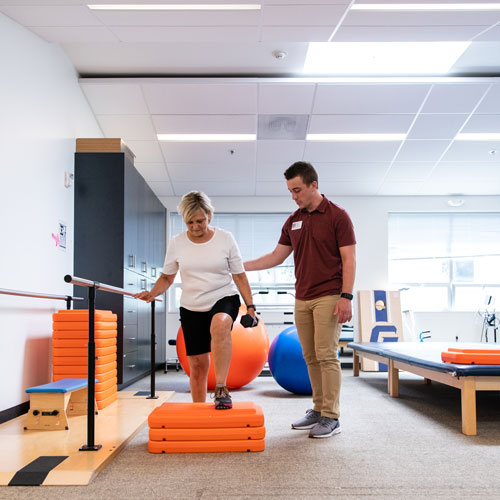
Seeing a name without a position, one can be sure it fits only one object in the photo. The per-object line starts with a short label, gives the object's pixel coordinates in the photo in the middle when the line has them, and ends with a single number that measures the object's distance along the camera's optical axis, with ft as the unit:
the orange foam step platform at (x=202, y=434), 8.84
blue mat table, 10.44
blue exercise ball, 15.12
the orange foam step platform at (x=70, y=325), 13.34
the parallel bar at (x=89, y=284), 7.49
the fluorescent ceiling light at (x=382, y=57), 16.20
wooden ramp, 7.50
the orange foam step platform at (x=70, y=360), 13.30
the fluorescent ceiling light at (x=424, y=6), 12.91
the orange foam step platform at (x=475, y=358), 10.74
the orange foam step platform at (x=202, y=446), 8.79
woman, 9.45
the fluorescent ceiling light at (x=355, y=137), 20.85
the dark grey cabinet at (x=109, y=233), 16.60
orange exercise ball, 15.75
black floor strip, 7.27
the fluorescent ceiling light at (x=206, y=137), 20.62
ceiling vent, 19.52
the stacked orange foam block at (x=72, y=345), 13.30
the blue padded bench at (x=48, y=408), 10.48
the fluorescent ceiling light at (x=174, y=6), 12.76
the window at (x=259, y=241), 26.68
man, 9.89
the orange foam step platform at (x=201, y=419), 8.84
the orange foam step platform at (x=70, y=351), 13.33
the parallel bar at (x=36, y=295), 9.83
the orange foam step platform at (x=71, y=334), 13.34
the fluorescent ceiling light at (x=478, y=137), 20.94
